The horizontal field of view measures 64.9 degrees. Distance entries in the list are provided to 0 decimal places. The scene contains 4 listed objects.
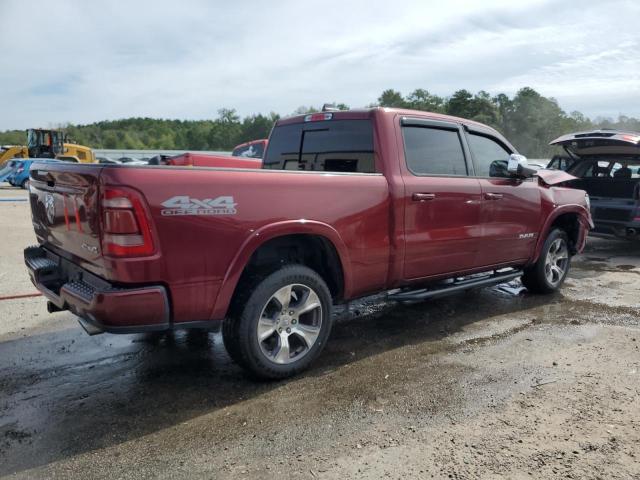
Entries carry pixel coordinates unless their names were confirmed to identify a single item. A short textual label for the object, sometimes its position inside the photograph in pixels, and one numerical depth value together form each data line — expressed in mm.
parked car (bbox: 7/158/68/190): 23828
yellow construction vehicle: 30734
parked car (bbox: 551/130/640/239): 8633
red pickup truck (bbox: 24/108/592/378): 2943
